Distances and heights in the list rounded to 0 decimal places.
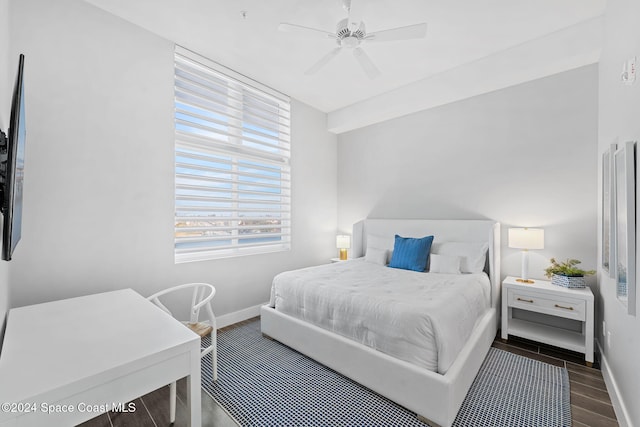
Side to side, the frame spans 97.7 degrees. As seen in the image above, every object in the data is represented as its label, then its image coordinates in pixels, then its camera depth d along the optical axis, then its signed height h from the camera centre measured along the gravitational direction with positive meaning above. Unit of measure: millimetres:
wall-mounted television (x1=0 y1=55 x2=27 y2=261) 1044 +169
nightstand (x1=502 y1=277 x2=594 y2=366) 2344 -878
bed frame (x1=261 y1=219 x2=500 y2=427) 1646 -1026
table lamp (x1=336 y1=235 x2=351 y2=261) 4332 -460
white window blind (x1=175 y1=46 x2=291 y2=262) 2836 +578
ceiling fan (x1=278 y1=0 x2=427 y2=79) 2068 +1394
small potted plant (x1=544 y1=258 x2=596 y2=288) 2496 -544
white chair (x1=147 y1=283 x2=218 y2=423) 2020 -852
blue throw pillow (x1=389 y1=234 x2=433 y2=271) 3126 -452
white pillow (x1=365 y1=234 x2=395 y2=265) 3592 -386
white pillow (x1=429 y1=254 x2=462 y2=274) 2898 -525
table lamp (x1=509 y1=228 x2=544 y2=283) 2678 -251
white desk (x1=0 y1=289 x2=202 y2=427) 885 -559
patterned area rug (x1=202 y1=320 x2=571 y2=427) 1723 -1254
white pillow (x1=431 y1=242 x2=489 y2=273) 2930 -421
